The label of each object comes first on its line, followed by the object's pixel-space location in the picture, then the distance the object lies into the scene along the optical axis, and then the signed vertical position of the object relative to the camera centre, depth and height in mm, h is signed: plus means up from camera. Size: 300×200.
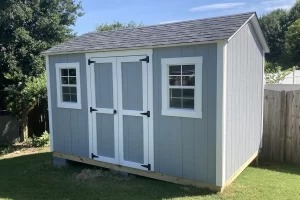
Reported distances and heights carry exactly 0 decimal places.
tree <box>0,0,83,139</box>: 8641 +1449
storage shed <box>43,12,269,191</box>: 4133 -259
